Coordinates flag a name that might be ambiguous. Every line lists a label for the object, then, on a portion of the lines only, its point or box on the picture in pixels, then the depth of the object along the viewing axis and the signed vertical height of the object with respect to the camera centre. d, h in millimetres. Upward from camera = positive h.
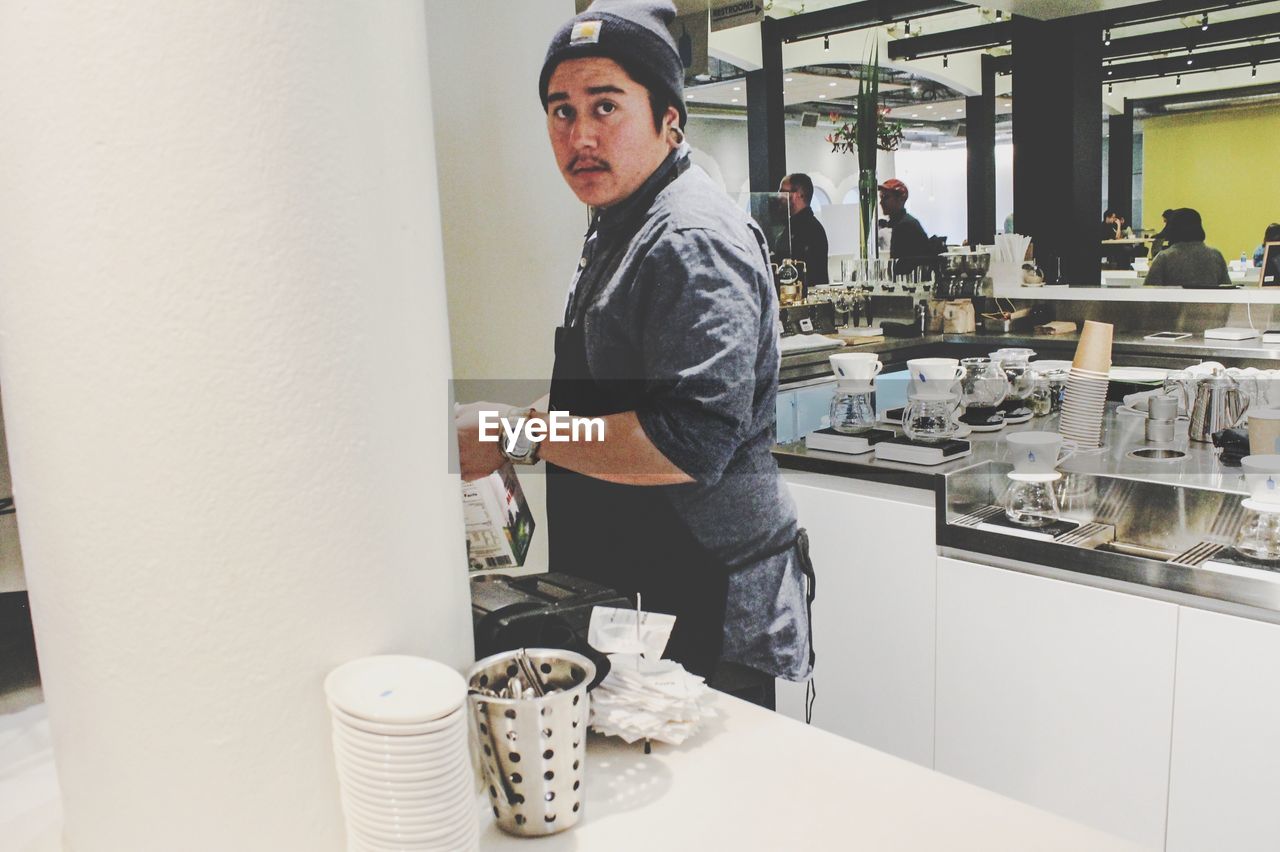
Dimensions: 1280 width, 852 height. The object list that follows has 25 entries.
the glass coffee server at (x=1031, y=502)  2477 -616
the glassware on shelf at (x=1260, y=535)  2082 -612
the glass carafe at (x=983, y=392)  3197 -437
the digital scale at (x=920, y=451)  2635 -507
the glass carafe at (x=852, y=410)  2953 -436
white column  861 -75
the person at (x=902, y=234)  6336 +183
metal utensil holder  1049 -503
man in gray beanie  1801 -191
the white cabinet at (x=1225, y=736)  2002 -1004
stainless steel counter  2082 -661
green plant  4297 +512
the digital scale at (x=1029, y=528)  2377 -661
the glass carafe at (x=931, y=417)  2836 -447
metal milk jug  2902 -465
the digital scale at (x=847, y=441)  2836 -505
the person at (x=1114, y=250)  12039 +2
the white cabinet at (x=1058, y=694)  2193 -1027
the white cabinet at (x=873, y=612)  2617 -937
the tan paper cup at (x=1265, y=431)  2504 -470
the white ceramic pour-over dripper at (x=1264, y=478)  2066 -486
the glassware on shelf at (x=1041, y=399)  3436 -493
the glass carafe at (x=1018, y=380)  3400 -422
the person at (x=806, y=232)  5113 +183
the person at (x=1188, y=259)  5941 -76
